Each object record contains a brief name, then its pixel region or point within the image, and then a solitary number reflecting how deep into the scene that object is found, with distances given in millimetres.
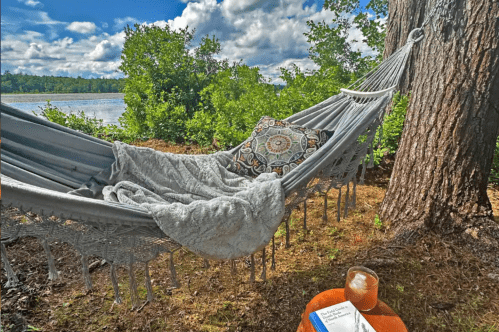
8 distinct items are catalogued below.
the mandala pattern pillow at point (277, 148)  1752
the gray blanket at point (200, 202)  1114
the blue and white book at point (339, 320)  911
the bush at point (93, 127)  4066
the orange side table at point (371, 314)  955
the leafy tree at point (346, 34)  3707
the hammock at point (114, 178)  981
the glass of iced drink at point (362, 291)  997
